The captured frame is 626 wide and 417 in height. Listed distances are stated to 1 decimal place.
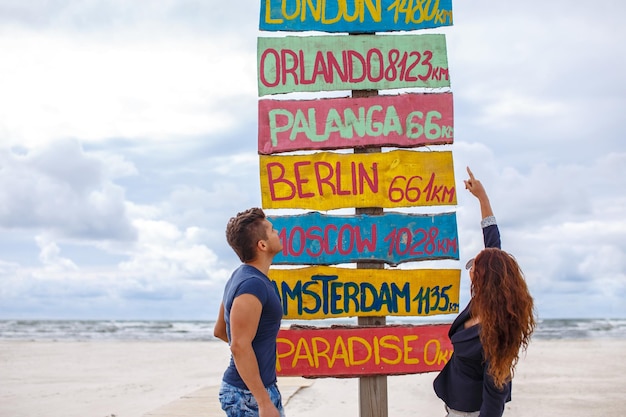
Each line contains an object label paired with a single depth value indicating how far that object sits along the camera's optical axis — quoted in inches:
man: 141.3
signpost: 230.5
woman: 132.6
